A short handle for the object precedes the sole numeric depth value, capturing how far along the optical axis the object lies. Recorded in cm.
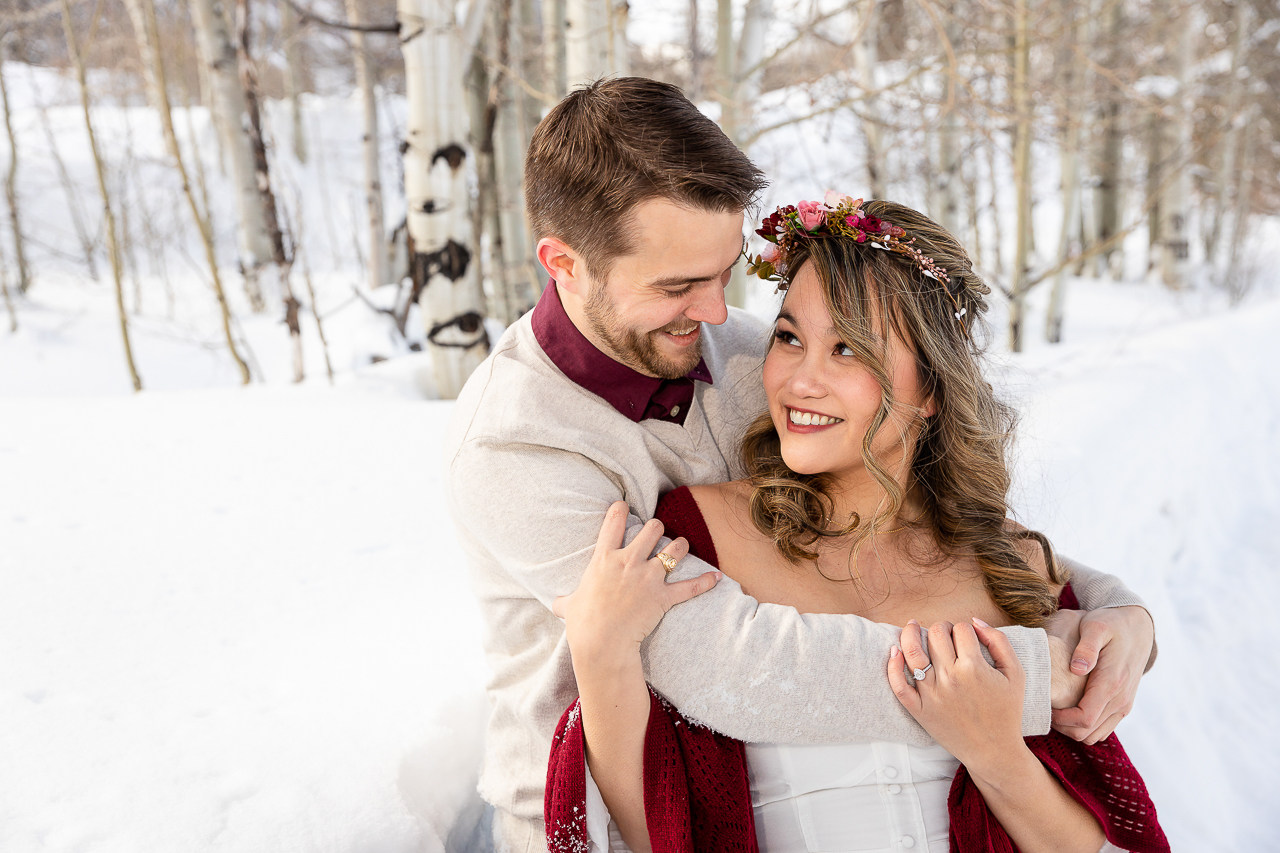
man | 136
